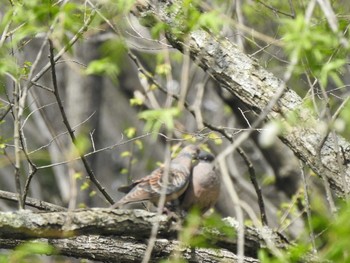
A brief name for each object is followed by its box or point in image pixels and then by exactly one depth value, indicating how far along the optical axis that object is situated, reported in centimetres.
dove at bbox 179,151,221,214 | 1416
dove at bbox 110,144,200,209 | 1345
